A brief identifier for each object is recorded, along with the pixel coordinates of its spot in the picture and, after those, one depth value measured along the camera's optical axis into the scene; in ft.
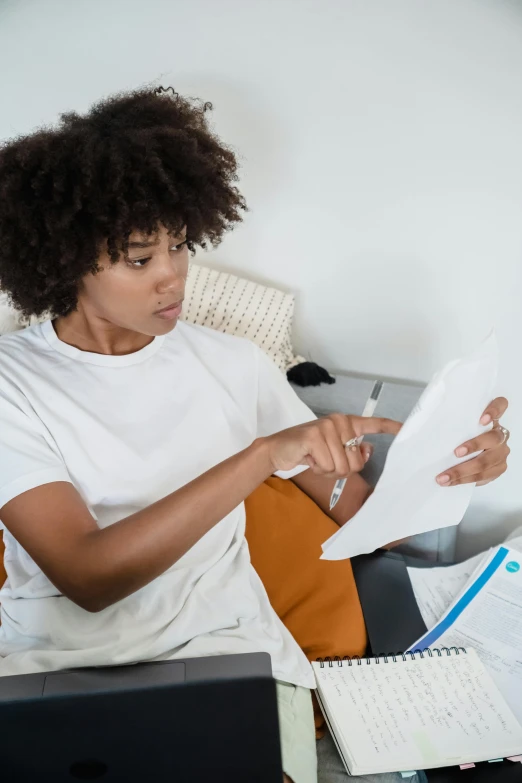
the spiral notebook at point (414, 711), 2.98
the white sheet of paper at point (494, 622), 3.52
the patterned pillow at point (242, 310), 4.90
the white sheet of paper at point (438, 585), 3.98
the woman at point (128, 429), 2.79
